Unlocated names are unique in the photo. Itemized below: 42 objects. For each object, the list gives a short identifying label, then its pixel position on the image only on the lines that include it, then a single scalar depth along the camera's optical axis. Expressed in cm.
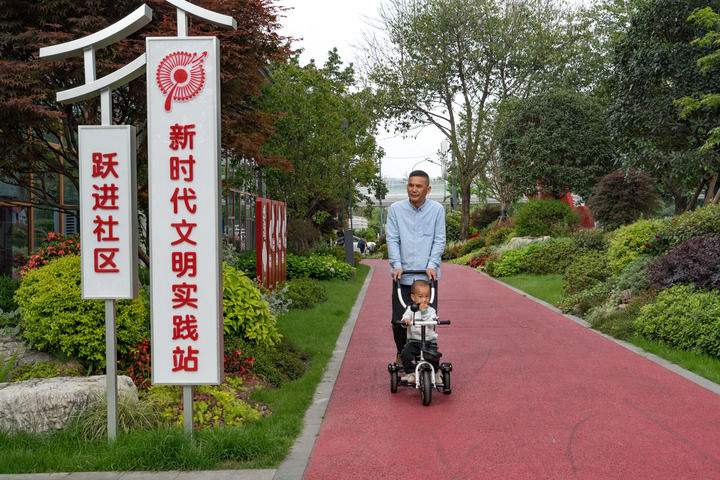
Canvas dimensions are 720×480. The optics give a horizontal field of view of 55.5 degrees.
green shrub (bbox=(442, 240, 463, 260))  3443
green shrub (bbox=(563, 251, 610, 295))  1384
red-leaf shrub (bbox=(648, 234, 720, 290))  916
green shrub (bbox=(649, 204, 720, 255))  1127
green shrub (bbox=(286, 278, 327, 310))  1248
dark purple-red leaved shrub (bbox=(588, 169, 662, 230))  2077
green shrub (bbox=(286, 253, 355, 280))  1725
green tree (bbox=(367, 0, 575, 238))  3050
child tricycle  607
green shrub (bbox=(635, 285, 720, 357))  779
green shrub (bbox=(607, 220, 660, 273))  1285
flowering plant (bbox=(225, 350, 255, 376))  672
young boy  615
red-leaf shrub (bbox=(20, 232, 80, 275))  718
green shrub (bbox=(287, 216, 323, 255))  1934
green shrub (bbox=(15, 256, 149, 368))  609
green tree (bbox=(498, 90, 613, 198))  2847
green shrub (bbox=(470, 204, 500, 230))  4016
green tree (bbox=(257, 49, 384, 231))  1867
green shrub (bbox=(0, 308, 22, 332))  720
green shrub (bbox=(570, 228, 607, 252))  1869
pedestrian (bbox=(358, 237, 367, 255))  4329
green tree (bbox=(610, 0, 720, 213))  1805
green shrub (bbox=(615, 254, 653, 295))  1099
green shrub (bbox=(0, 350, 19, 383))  588
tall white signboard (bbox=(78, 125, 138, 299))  494
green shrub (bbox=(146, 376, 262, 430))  536
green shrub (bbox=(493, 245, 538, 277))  2089
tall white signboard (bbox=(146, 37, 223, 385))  489
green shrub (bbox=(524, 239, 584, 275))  1948
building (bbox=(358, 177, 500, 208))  7106
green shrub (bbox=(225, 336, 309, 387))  688
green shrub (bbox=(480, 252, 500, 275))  2244
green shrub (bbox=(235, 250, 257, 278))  1413
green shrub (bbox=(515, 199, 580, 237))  2561
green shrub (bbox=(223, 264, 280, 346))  723
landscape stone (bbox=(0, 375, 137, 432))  503
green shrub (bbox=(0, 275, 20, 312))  774
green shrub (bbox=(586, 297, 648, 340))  953
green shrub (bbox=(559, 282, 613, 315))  1204
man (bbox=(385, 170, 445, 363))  647
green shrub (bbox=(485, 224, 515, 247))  2975
